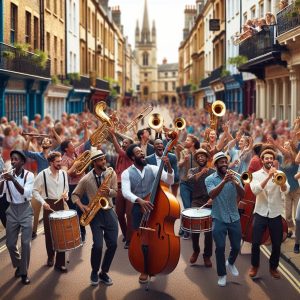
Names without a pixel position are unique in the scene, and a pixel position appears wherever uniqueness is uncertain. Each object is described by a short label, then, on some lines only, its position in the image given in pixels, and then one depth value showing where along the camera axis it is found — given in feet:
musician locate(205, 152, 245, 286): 25.30
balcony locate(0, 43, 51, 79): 65.64
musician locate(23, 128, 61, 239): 36.13
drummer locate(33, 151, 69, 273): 28.12
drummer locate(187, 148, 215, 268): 28.19
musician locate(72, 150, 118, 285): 25.53
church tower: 506.07
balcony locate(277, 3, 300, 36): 56.03
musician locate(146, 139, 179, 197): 33.89
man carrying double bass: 26.58
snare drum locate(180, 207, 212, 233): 26.35
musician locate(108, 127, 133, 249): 31.97
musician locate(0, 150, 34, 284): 25.85
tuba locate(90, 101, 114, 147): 36.47
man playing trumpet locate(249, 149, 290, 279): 25.94
